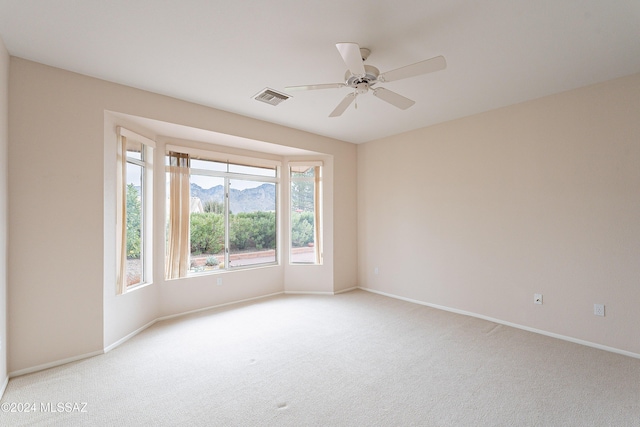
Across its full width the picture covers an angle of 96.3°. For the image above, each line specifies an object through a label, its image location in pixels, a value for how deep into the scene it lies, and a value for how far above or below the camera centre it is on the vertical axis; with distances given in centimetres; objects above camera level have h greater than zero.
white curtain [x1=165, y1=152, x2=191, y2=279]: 396 +5
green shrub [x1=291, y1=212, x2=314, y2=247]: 521 -17
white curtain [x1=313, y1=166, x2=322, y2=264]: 521 +12
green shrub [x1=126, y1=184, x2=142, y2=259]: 348 +0
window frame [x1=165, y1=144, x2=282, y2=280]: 417 +72
